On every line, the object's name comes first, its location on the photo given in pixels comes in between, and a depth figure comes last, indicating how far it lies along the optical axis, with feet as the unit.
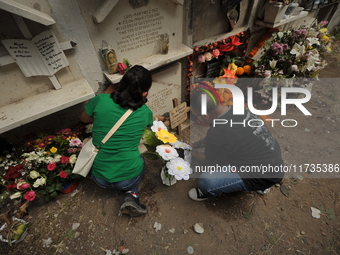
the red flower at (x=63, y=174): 6.75
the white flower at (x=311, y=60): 10.50
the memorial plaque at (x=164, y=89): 9.71
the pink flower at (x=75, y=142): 7.25
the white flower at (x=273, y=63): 10.77
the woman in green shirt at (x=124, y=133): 5.63
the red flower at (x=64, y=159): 6.86
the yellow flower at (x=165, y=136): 6.14
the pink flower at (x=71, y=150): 7.18
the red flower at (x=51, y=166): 6.54
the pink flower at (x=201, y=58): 10.53
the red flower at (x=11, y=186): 6.36
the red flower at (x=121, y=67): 7.35
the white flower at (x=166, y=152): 5.91
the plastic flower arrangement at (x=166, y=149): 5.87
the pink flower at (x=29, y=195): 6.28
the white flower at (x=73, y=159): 7.03
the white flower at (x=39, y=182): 6.40
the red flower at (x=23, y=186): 6.26
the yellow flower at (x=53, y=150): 6.99
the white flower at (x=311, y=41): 10.50
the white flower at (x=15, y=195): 6.37
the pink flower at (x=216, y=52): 10.71
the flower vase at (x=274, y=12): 10.55
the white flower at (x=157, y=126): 6.46
